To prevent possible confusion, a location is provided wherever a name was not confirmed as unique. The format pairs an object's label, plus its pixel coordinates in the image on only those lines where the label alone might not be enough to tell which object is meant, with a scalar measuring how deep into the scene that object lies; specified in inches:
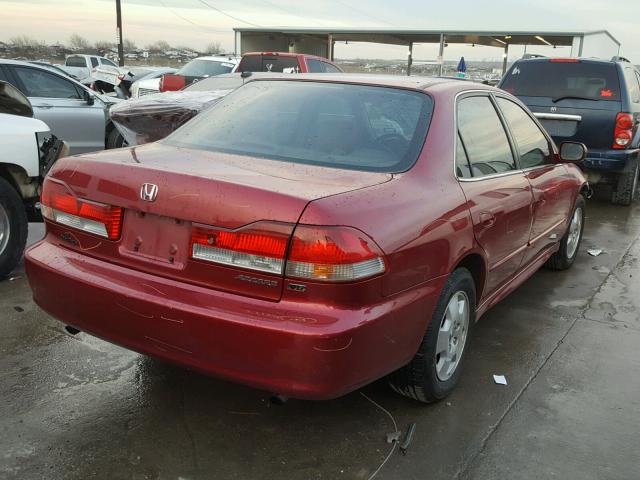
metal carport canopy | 1208.2
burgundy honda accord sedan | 93.9
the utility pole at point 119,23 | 1198.3
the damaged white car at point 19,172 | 184.5
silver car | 322.7
